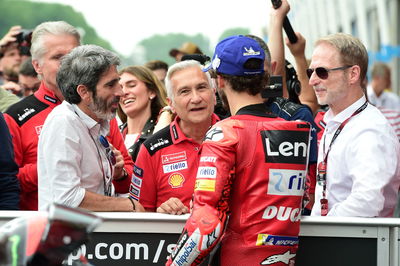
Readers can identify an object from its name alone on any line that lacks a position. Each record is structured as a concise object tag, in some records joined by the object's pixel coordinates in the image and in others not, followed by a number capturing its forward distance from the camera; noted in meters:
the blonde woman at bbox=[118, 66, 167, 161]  9.96
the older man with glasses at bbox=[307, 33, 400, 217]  6.18
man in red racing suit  5.49
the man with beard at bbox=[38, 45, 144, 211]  6.50
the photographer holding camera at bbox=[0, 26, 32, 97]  11.08
